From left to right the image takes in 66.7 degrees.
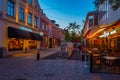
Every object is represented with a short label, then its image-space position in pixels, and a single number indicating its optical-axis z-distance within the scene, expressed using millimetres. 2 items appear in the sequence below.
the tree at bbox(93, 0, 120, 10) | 4003
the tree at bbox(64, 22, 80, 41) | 25548
